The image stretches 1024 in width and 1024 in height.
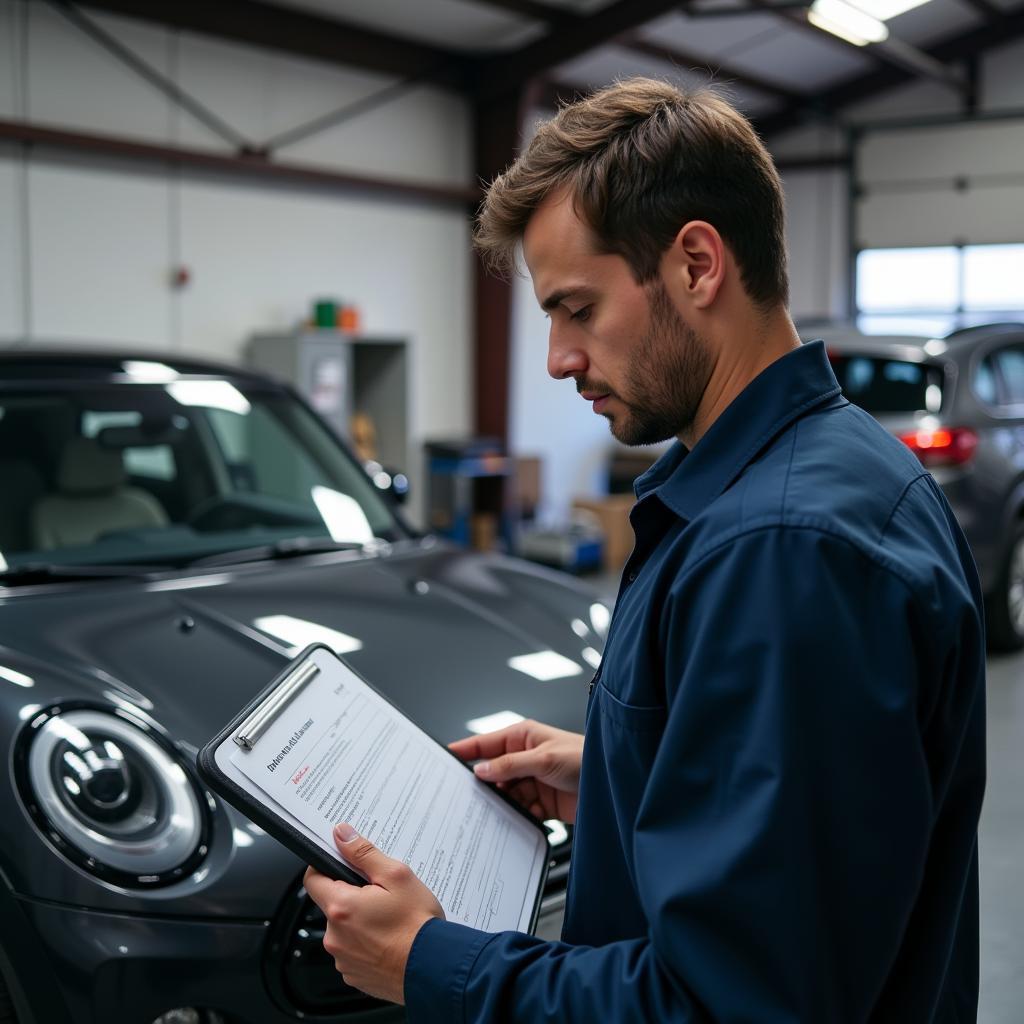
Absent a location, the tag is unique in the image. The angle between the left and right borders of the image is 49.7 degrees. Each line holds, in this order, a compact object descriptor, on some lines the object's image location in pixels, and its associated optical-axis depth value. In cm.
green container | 725
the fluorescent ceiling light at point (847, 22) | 770
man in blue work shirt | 76
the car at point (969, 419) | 505
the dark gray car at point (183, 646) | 144
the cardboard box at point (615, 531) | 823
